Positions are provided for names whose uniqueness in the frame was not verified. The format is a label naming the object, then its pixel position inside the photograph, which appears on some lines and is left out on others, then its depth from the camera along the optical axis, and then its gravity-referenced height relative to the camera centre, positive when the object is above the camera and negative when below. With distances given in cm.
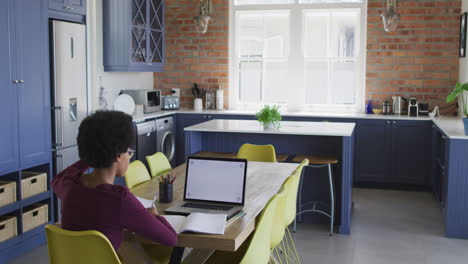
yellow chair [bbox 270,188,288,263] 303 -80
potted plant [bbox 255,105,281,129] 512 -30
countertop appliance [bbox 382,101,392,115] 701 -30
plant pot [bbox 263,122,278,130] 513 -39
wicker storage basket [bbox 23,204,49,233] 445 -109
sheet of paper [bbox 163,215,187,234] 244 -63
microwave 689 -19
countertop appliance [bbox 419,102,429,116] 688 -30
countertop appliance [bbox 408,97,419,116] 690 -29
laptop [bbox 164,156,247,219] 287 -53
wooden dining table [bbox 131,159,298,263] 236 -64
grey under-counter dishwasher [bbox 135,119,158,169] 626 -66
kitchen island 494 -55
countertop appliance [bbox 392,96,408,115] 702 -26
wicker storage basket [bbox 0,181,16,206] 417 -84
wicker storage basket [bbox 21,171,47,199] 442 -82
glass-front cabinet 645 +59
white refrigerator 477 -4
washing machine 682 -68
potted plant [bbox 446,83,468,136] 468 -5
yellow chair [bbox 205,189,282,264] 256 -74
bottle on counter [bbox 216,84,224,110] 771 -20
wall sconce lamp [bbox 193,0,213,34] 680 +82
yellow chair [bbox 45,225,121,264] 214 -65
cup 294 -58
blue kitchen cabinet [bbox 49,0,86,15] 473 +68
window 743 +42
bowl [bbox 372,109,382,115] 715 -34
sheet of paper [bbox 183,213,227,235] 240 -63
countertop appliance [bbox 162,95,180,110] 744 -25
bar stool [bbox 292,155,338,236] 486 -84
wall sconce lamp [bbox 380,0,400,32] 641 +80
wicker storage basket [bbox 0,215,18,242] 416 -110
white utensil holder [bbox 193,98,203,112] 758 -29
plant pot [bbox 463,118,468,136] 470 -33
